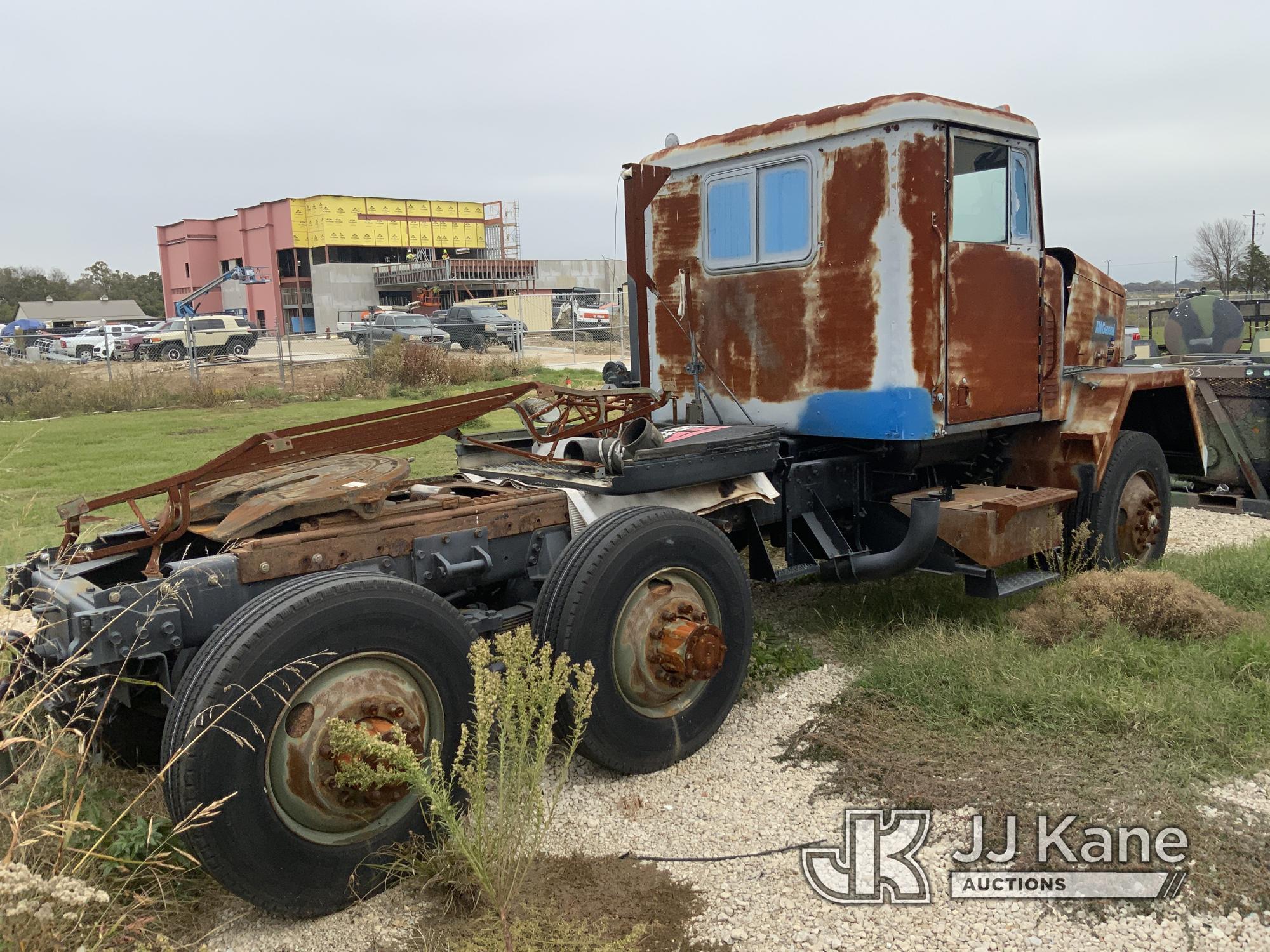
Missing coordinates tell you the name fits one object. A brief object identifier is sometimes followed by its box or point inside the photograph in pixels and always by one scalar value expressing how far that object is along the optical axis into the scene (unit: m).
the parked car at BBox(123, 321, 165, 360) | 35.75
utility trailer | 8.31
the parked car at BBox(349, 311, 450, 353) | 34.91
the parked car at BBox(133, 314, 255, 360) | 35.28
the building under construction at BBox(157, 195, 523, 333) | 56.78
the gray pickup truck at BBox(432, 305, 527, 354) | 37.44
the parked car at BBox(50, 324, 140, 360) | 36.28
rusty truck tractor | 3.15
